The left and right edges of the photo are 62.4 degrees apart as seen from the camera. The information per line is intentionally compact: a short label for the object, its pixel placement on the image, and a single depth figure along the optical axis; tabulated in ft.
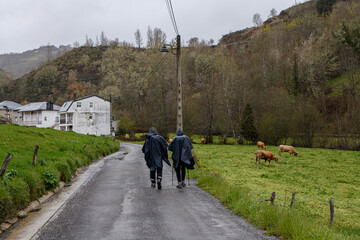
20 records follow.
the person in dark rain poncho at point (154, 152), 35.86
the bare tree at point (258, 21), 630.04
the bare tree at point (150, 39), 582.14
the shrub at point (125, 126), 224.74
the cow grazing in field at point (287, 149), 100.53
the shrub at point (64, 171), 41.11
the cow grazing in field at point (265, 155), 79.20
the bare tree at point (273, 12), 632.55
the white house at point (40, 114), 243.19
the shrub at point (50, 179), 34.10
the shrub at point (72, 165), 47.80
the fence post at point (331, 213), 22.29
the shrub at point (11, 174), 27.68
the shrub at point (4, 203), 22.39
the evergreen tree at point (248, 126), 156.76
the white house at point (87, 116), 220.43
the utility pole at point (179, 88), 60.49
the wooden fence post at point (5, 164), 25.03
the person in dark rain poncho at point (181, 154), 36.09
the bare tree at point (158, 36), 568.73
